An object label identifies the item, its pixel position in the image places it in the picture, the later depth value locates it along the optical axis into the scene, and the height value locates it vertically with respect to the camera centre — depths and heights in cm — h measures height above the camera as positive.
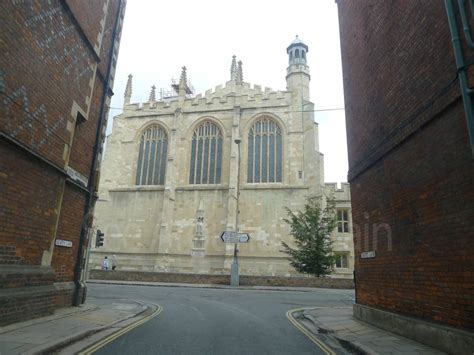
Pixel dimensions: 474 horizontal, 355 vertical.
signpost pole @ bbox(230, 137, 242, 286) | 1997 +2
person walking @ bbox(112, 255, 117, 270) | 2921 +88
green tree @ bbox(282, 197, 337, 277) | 2172 +201
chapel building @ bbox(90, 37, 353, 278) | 2809 +800
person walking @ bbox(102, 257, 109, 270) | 2667 +56
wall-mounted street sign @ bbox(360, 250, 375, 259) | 801 +56
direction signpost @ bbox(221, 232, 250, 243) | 1958 +208
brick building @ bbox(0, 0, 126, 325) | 630 +261
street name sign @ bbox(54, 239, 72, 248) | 851 +66
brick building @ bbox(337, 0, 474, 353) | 516 +184
